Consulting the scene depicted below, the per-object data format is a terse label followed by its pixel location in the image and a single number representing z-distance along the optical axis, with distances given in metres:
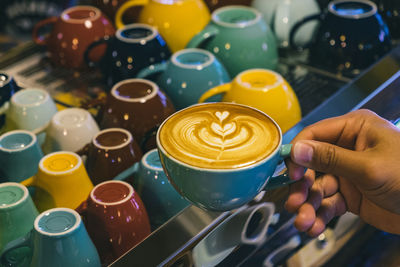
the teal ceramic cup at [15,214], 0.79
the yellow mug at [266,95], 1.04
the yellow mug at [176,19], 1.34
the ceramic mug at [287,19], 1.38
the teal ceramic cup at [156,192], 0.91
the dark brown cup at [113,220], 0.83
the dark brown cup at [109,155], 0.95
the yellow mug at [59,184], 0.88
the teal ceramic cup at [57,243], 0.73
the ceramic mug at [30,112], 1.06
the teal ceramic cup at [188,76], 1.13
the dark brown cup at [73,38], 1.31
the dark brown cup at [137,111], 1.04
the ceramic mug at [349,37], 1.28
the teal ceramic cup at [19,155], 0.93
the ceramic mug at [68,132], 1.02
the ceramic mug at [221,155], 0.66
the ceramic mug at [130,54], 1.21
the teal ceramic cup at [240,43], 1.24
